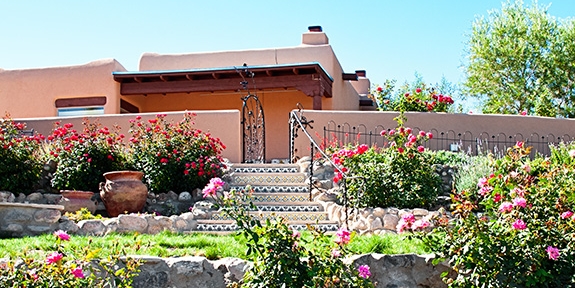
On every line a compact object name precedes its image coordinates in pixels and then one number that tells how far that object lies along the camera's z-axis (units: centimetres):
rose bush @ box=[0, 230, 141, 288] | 554
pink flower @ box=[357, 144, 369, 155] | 1079
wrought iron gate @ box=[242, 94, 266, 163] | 1598
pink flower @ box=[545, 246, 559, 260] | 628
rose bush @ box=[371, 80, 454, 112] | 1620
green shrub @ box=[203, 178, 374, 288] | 596
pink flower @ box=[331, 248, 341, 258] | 624
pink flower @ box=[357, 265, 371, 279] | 627
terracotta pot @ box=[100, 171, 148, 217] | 1109
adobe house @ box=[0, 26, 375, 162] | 1762
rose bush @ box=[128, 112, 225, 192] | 1223
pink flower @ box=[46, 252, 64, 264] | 548
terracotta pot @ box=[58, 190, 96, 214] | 1095
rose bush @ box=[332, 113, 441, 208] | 1039
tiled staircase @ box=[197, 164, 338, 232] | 1041
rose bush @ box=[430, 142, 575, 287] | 640
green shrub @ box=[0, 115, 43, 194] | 1183
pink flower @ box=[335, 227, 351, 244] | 623
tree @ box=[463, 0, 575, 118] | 2325
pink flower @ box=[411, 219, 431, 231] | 666
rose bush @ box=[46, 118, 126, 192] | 1199
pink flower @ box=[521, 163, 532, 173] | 739
